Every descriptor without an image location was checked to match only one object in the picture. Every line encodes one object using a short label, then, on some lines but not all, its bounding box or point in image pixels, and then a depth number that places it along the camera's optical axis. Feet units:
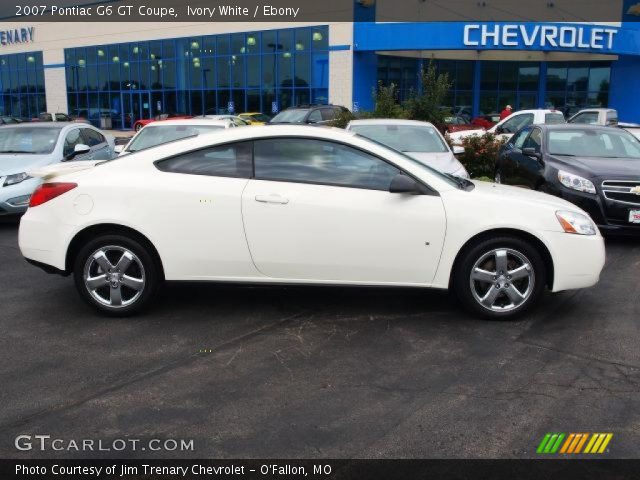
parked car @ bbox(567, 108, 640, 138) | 57.21
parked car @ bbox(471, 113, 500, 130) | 82.89
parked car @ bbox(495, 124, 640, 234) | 25.70
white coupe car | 16.31
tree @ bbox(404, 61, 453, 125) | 49.55
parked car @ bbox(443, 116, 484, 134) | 49.67
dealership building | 99.40
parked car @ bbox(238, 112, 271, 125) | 83.74
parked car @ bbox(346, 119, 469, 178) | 30.68
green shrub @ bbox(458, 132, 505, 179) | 40.98
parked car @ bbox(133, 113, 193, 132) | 97.47
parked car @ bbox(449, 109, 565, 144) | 56.24
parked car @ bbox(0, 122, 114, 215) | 30.37
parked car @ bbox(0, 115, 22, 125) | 103.71
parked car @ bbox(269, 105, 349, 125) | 61.57
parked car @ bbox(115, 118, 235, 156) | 32.91
